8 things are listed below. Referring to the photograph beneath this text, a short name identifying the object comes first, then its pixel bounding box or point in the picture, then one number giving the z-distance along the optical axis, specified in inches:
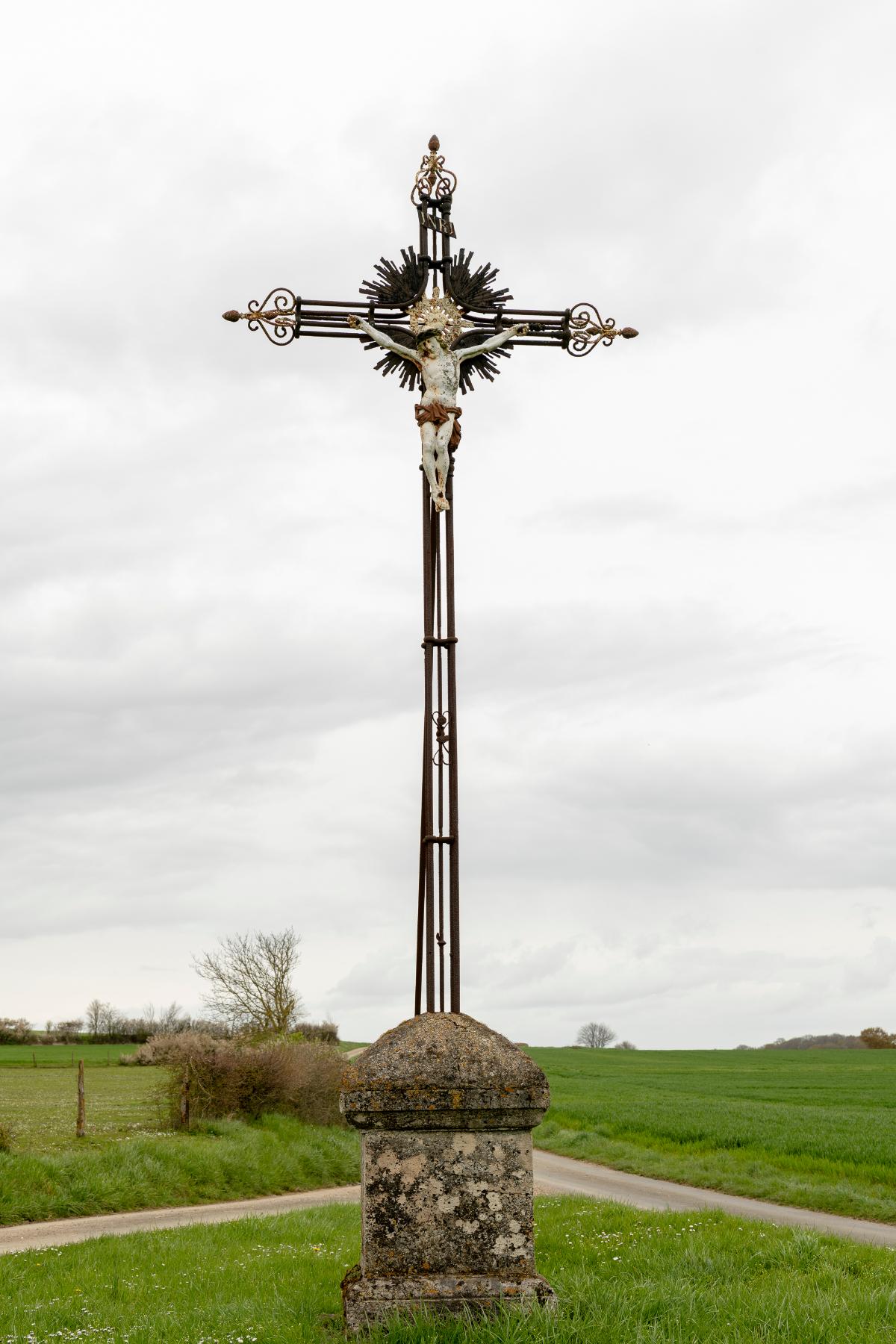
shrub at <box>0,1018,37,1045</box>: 2691.9
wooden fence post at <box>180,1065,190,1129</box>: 809.5
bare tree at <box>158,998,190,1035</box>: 2419.8
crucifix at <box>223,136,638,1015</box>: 298.0
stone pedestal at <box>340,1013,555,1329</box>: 227.5
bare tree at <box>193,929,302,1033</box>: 1279.5
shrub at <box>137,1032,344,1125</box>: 830.5
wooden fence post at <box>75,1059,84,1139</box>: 750.5
